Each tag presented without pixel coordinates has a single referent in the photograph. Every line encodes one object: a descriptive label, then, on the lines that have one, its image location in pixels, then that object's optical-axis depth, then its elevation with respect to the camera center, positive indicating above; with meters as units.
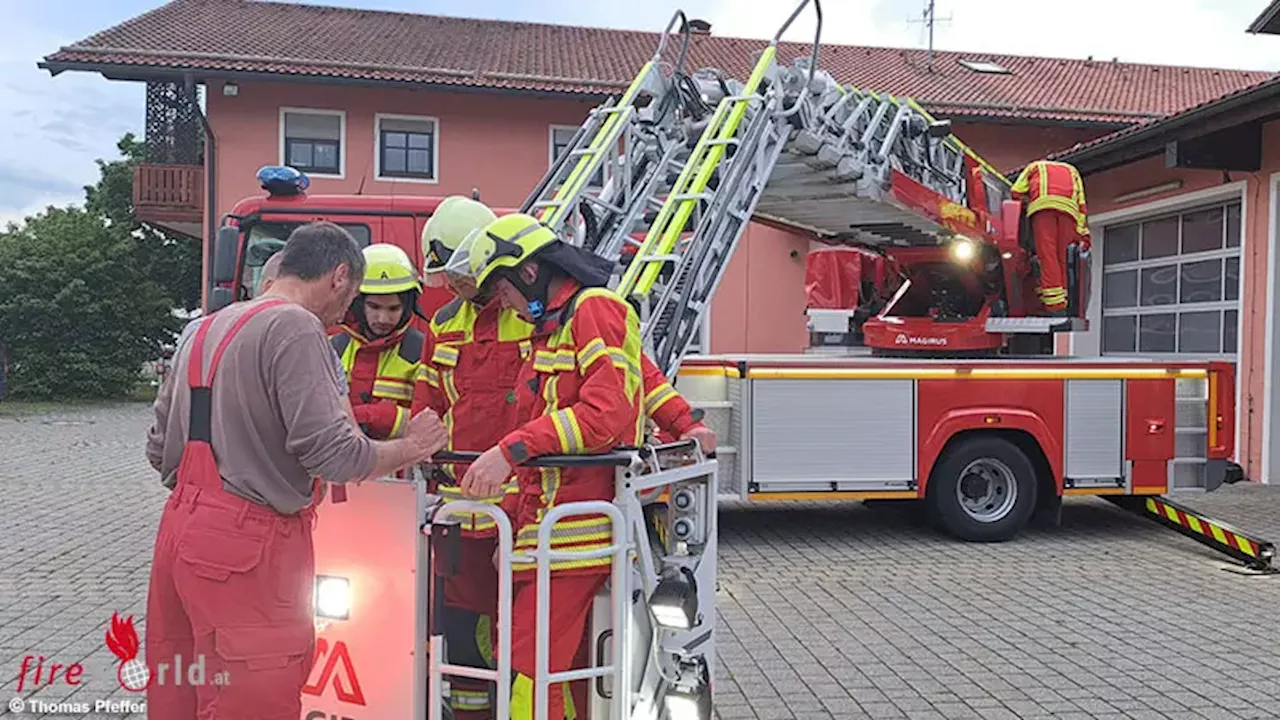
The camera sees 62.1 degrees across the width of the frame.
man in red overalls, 2.56 -0.37
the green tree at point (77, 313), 25.11 +0.99
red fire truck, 6.16 +0.42
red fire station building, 13.12 +4.17
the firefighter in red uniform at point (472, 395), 3.34 -0.12
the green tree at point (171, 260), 31.08 +2.80
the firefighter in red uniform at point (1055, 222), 8.40 +1.16
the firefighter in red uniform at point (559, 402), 2.97 -0.13
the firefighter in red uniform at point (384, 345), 3.82 +0.05
